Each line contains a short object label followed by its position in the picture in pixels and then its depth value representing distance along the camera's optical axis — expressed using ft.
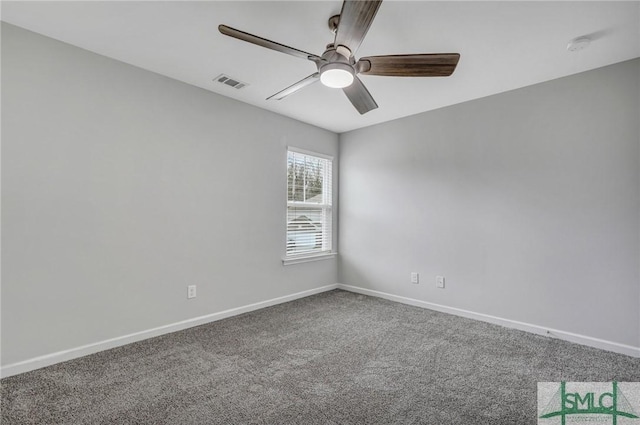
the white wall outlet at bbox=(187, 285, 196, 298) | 9.93
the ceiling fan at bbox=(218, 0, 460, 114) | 5.11
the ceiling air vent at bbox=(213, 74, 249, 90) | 9.41
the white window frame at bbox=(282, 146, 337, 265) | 14.11
